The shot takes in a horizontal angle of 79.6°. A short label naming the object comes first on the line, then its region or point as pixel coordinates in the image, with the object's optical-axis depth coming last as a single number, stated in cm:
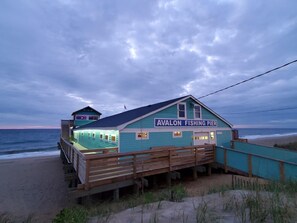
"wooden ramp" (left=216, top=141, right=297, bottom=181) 877
